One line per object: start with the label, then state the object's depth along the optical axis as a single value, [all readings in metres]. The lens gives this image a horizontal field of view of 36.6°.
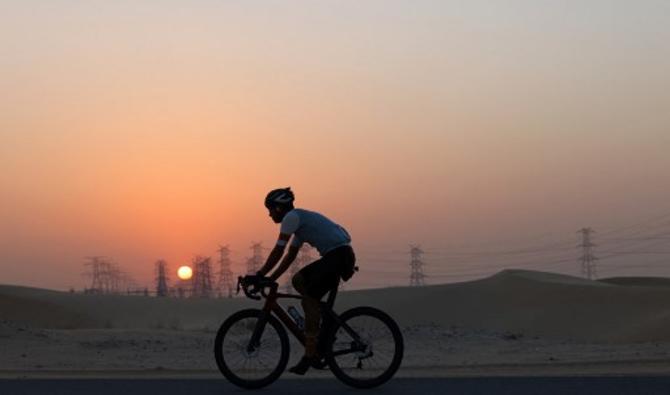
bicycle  10.90
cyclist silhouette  10.77
